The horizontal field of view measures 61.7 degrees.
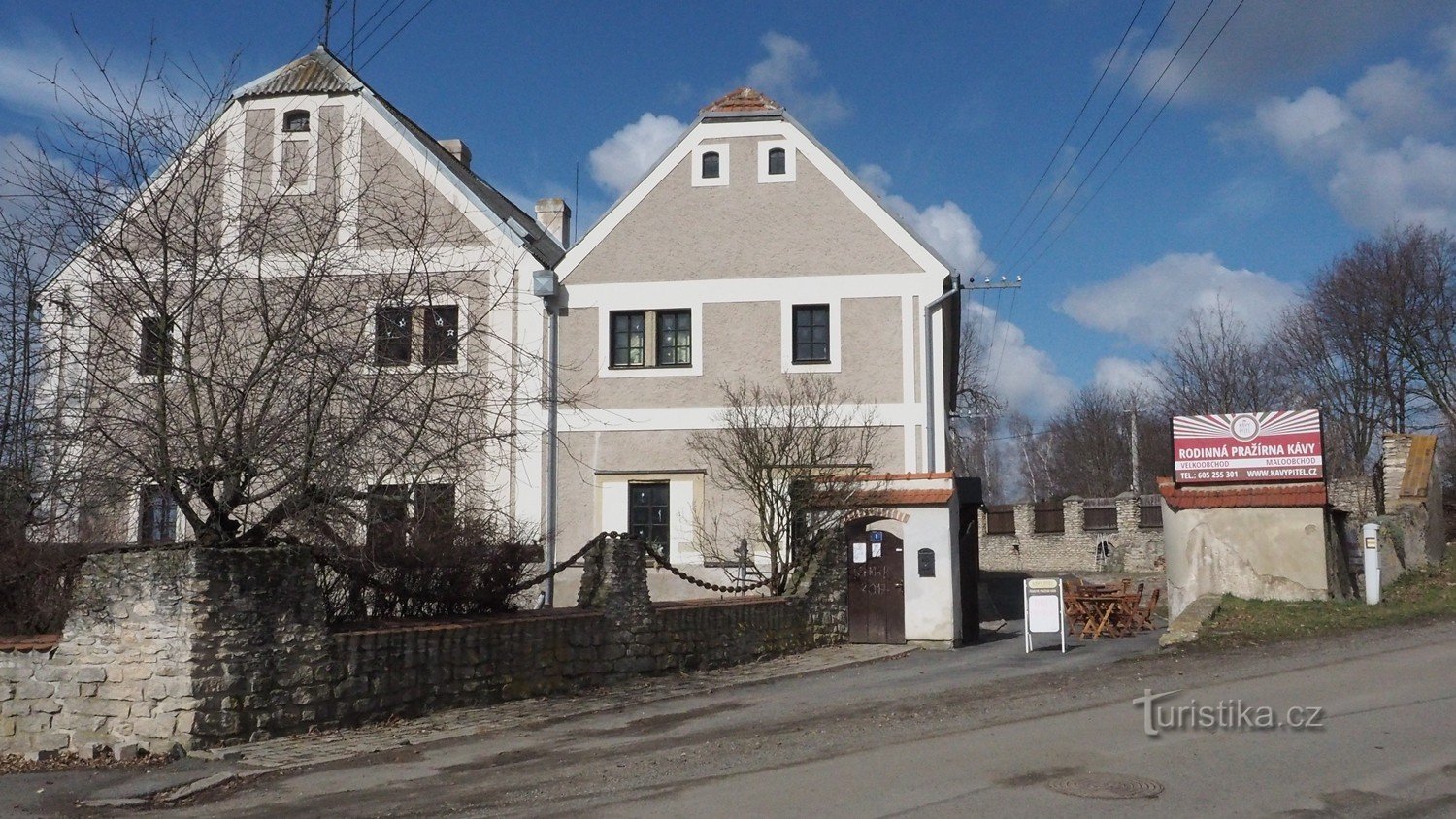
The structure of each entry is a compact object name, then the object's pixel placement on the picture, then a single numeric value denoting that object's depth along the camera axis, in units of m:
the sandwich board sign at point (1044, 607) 17.83
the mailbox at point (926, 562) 19.22
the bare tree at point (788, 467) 19.47
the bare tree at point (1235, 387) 51.12
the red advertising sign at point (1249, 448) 20.02
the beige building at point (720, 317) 22.25
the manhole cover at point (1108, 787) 7.99
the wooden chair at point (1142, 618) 21.25
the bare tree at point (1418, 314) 44.78
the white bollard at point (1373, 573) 19.17
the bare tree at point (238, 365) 11.57
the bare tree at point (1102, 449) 64.88
